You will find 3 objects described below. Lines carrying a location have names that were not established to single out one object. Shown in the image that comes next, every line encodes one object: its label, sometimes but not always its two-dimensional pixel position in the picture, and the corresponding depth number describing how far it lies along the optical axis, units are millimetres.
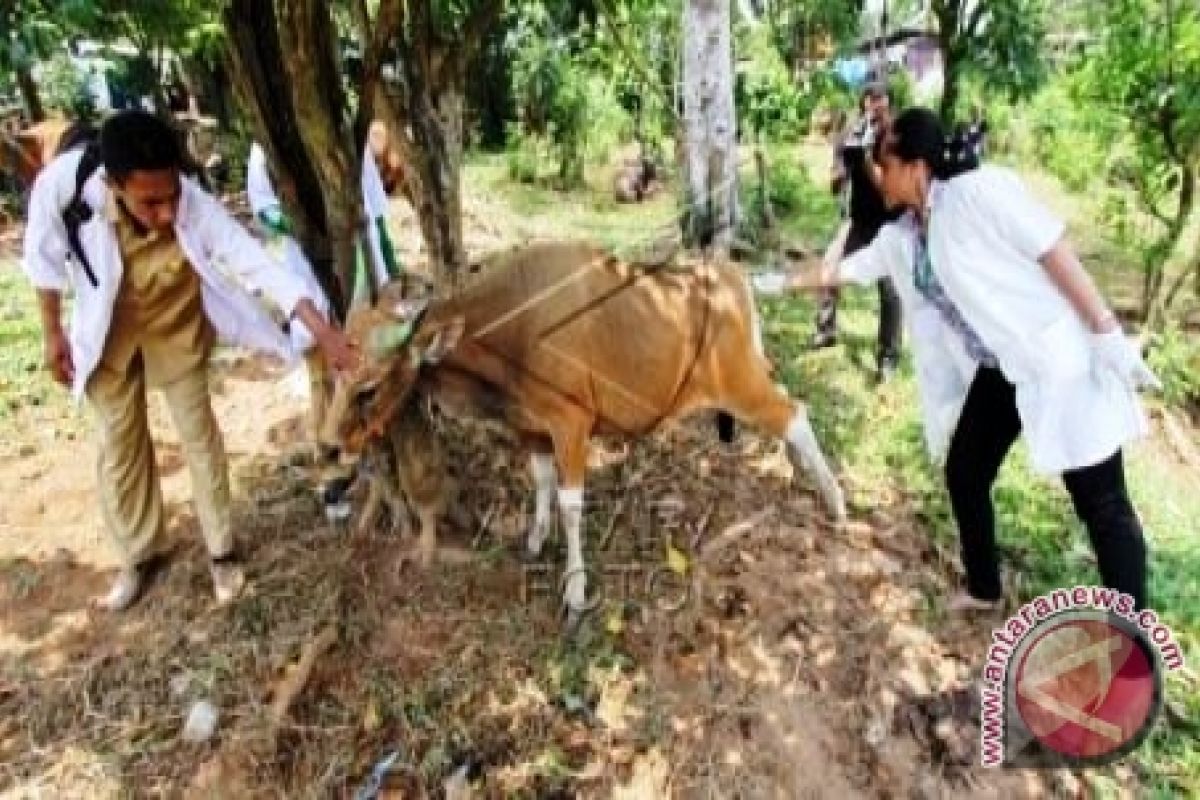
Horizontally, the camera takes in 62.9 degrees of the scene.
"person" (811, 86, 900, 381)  5652
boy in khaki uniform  3398
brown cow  3541
